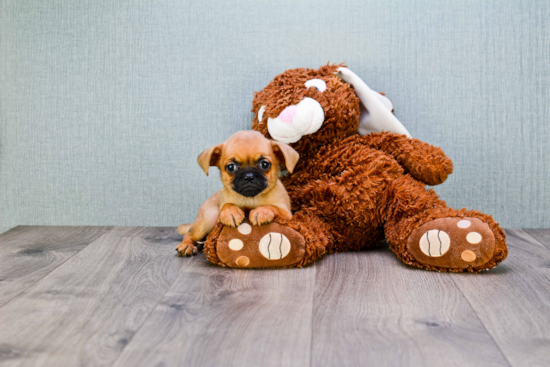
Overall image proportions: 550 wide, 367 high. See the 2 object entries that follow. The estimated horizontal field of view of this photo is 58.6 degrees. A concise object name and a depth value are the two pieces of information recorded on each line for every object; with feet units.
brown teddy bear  4.12
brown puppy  4.25
